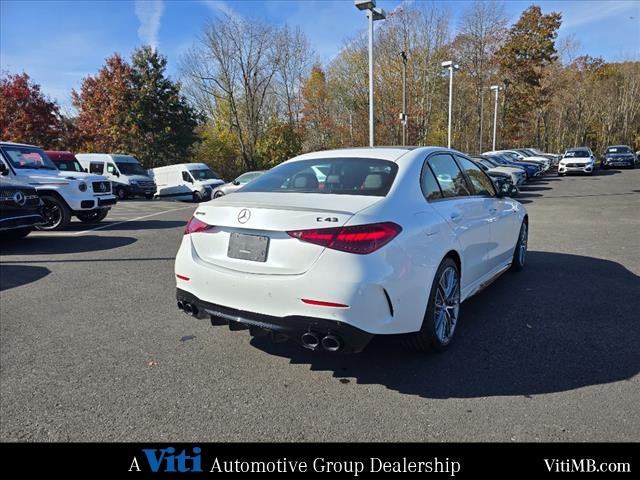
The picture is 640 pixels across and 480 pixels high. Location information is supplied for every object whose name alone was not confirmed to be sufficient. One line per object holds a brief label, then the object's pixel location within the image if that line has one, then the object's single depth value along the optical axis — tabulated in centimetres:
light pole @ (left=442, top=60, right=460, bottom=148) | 2672
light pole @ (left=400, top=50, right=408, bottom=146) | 2473
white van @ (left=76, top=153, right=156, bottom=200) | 2145
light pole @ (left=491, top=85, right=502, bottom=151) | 3823
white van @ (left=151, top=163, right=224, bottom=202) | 2162
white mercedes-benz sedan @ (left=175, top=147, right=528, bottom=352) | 280
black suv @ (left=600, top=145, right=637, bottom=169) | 3206
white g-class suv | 1009
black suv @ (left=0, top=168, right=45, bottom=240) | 781
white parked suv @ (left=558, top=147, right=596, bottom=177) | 2586
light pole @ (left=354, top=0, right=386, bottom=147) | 1617
